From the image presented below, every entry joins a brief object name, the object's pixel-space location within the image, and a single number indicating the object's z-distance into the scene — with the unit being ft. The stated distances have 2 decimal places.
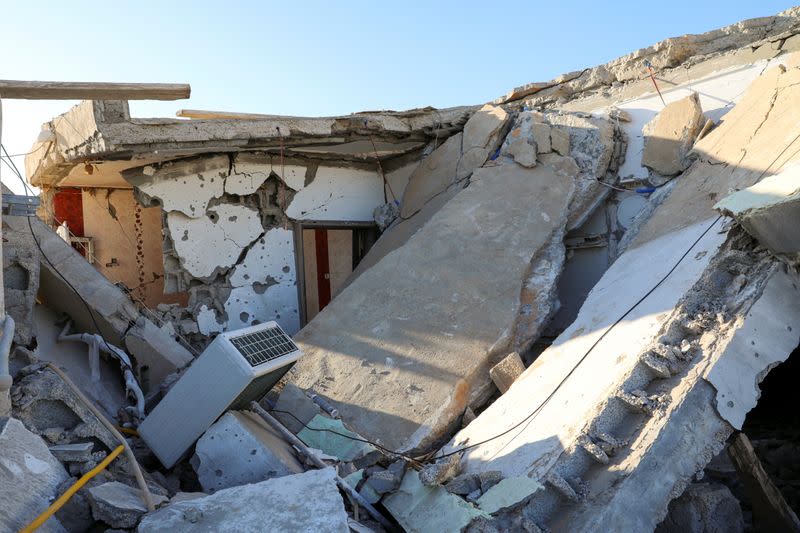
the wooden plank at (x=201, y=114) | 23.07
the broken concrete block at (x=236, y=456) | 10.62
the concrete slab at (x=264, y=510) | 7.87
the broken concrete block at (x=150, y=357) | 15.10
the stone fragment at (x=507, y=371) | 14.26
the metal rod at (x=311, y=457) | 10.50
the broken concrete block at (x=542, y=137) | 19.20
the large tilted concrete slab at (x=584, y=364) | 10.51
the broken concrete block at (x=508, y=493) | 9.38
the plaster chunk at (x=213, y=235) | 21.18
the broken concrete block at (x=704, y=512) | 10.53
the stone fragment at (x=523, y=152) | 19.04
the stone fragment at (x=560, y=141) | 19.13
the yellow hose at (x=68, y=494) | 7.54
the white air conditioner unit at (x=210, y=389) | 11.07
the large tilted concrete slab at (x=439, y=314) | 14.29
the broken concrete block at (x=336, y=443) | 12.53
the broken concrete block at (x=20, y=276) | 12.80
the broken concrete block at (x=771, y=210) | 10.25
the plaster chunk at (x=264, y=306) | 21.88
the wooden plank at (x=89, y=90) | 10.42
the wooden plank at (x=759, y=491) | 11.11
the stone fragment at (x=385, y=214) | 24.31
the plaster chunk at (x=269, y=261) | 22.20
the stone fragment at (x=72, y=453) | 9.43
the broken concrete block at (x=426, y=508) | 9.52
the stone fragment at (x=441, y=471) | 10.25
